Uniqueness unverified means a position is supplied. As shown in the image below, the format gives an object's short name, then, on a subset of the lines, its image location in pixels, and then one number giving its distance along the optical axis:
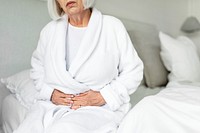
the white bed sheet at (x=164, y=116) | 0.79
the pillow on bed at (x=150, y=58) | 2.01
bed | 0.82
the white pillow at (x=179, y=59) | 2.01
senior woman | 1.02
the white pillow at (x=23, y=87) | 1.27
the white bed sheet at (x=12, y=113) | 1.25
